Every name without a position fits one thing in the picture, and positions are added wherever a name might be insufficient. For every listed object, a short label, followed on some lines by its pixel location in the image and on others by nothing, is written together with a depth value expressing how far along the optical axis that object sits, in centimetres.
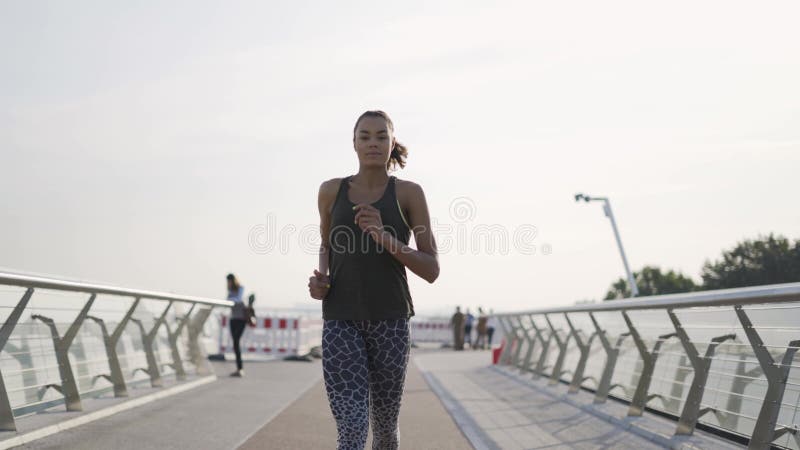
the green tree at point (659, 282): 10331
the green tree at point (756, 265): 7269
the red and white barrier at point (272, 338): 2642
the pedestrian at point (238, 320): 1681
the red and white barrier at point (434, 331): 4391
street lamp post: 4162
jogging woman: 421
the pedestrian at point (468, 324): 4151
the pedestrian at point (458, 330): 3884
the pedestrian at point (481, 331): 4069
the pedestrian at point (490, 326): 4308
